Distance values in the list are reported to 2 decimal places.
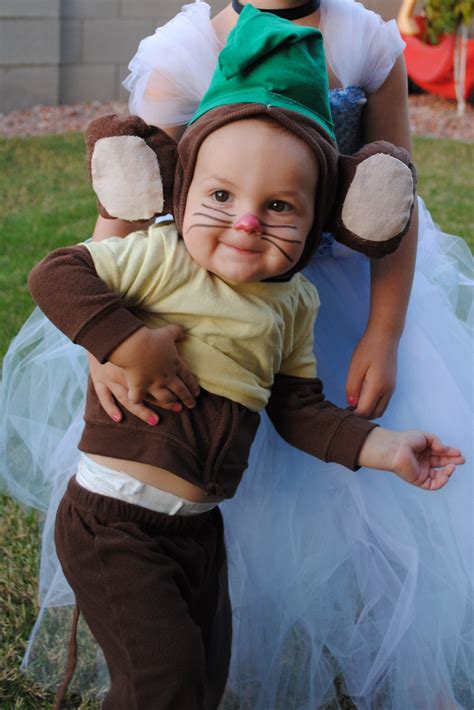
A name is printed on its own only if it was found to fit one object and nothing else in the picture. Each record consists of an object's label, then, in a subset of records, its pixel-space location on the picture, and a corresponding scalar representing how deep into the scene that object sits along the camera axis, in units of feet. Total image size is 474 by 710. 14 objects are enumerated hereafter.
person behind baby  6.14
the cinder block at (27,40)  24.53
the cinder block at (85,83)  26.27
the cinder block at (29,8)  24.20
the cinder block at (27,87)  25.12
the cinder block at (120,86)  26.63
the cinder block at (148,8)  25.76
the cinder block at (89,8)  25.30
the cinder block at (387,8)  27.76
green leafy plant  26.96
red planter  28.14
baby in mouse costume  4.85
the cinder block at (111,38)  25.93
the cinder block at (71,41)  25.62
